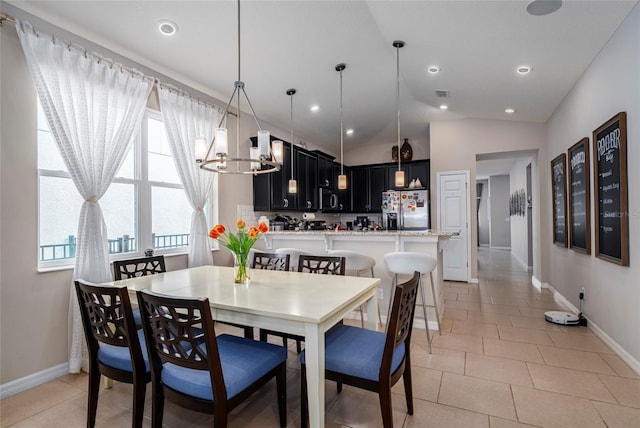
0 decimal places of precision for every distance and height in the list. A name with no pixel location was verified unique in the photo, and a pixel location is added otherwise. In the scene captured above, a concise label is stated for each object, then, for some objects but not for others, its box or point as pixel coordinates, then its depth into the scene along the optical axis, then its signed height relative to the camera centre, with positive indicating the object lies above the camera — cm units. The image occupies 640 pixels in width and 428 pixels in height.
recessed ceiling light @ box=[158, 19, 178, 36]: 271 +162
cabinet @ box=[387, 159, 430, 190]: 659 +91
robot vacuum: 350 -115
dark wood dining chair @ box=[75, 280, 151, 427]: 169 -69
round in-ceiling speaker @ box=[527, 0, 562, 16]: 247 +160
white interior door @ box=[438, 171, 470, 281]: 581 -8
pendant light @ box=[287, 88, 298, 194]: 429 +43
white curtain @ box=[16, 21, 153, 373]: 246 +79
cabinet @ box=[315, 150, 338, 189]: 623 +89
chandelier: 225 +50
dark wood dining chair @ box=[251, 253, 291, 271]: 302 -42
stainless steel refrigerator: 631 +11
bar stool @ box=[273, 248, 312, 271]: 361 -40
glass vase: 234 -39
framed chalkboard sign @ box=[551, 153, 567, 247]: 422 +22
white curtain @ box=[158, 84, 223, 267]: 350 +77
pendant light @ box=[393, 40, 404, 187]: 339 +177
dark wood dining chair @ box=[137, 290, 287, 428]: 145 -75
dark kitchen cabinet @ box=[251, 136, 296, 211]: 472 +42
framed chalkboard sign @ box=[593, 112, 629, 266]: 262 +20
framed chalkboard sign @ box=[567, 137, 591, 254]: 341 +17
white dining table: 156 -47
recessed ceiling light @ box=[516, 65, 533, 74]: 353 +159
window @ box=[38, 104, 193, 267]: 258 +16
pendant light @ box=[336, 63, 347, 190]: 383 +52
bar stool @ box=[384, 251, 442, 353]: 304 -45
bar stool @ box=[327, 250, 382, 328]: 333 -46
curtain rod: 225 +141
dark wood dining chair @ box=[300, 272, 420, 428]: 162 -76
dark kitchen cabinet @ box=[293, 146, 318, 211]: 544 +68
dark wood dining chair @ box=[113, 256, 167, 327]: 257 -43
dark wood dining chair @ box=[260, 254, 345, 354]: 270 -43
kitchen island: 349 -33
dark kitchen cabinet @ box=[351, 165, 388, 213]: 723 +65
